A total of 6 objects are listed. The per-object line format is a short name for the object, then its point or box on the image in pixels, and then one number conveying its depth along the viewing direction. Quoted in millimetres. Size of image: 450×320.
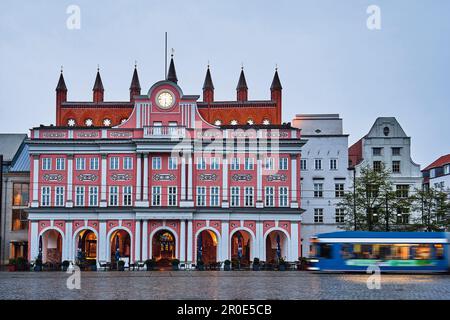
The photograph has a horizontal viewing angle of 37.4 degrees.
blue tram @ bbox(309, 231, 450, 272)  45500
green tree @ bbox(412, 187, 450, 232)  62812
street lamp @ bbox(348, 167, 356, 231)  61594
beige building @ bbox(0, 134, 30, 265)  72125
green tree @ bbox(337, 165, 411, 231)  62031
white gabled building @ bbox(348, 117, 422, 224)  73250
